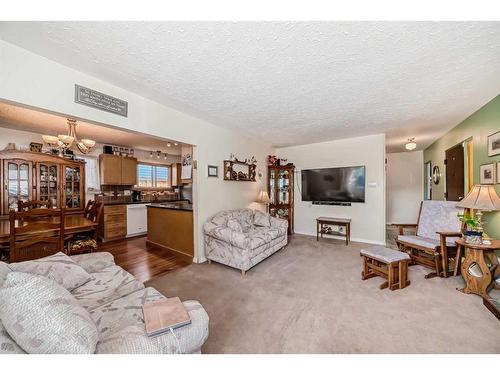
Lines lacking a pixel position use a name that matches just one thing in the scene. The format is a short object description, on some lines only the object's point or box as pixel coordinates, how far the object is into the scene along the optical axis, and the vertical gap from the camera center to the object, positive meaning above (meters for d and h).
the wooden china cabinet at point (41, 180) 3.32 +0.13
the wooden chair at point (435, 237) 2.57 -0.79
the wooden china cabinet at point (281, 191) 5.01 -0.16
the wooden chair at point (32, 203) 2.46 -0.21
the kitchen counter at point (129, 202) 4.53 -0.41
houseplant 2.24 -0.57
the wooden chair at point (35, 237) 1.87 -0.54
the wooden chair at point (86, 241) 2.55 -0.75
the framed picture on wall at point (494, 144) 2.39 +0.50
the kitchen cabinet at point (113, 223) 4.36 -0.85
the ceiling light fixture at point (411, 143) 4.56 +0.97
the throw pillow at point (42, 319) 0.74 -0.54
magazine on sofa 0.97 -0.71
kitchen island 3.38 -0.81
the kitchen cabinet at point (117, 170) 4.58 +0.40
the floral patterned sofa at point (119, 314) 0.86 -0.78
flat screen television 4.32 +0.01
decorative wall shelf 3.78 +0.30
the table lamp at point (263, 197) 4.53 -0.29
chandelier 2.92 +0.74
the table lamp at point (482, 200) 2.16 -0.19
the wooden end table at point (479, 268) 2.11 -0.96
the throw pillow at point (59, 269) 1.39 -0.64
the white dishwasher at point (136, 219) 4.77 -0.85
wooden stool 2.27 -1.01
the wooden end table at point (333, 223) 4.11 -0.90
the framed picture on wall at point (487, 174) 2.51 +0.13
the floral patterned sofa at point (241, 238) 2.73 -0.82
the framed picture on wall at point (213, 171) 3.40 +0.26
